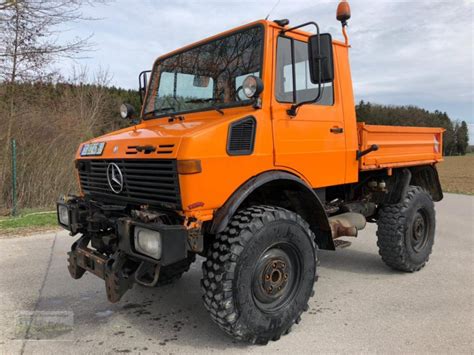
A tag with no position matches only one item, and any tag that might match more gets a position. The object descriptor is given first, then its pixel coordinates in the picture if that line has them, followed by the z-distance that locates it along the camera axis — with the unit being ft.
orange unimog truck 9.67
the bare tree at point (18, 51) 27.84
